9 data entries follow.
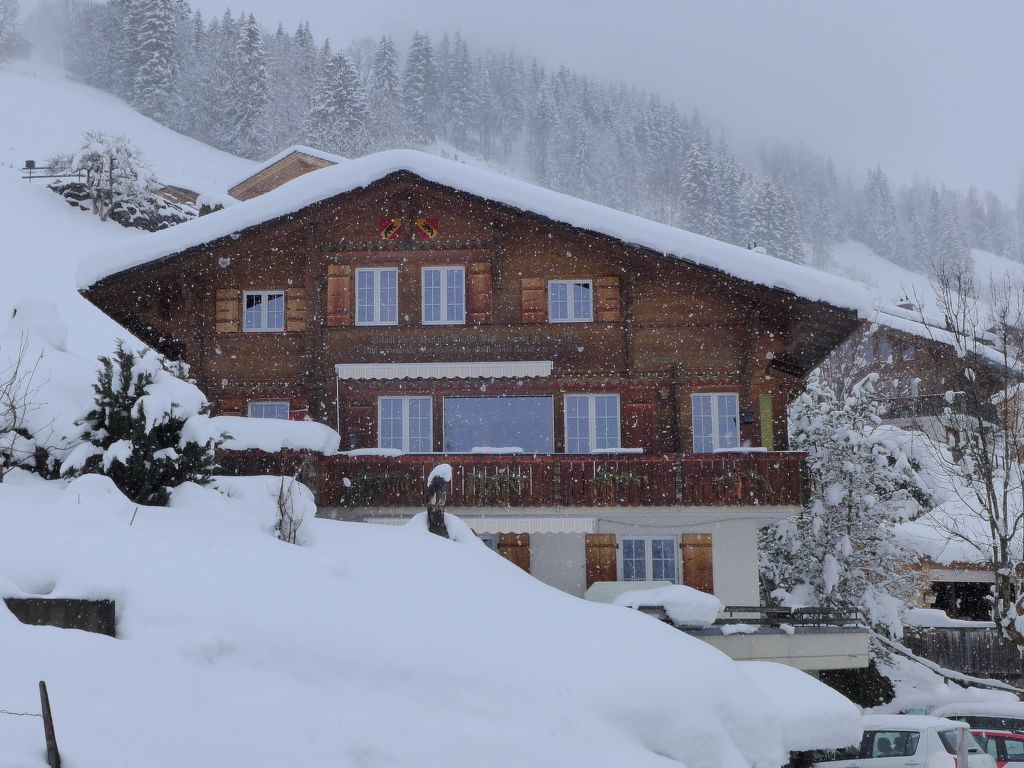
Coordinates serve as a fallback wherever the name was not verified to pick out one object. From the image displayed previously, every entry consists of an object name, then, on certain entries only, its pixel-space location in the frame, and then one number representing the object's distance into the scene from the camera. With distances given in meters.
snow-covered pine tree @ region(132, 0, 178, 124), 97.31
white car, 16.34
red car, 17.89
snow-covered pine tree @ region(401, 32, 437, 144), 123.20
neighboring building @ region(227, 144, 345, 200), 48.90
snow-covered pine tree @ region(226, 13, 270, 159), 97.94
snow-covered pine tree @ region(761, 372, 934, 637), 26.25
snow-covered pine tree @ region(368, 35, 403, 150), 113.69
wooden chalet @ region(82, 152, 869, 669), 20.52
